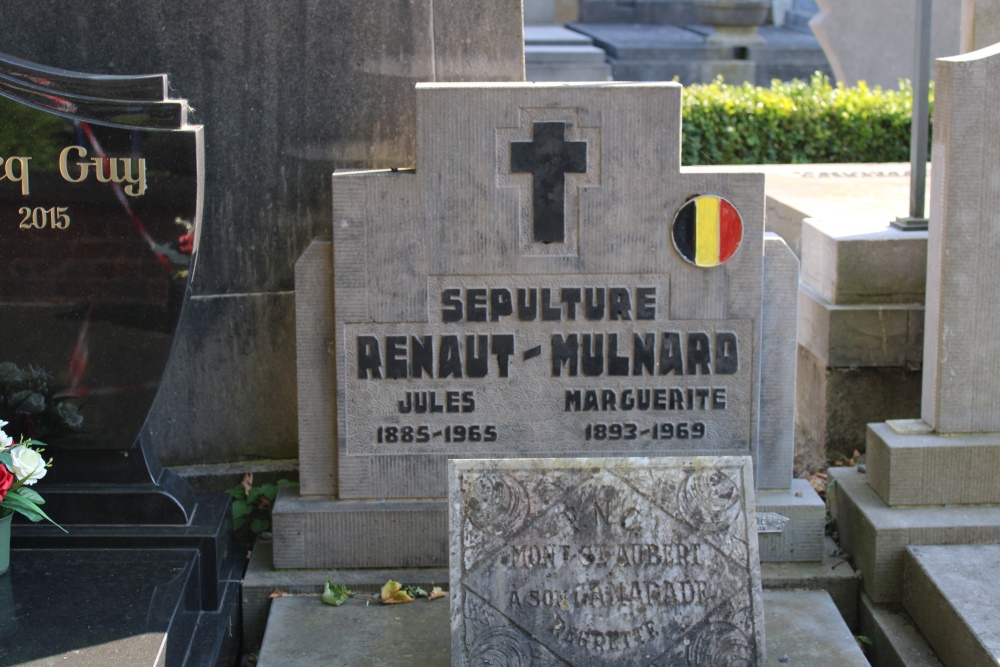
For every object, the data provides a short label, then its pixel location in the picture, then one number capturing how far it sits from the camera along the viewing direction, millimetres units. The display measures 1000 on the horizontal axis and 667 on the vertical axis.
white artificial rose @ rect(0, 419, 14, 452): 3770
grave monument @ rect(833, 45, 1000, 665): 4090
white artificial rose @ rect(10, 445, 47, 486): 3744
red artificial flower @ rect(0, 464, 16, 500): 3656
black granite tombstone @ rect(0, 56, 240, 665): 3932
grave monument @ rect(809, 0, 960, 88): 11297
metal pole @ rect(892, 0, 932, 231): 5188
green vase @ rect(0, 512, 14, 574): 3791
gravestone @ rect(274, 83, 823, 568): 4133
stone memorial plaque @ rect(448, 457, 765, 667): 3551
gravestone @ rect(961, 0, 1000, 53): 4734
